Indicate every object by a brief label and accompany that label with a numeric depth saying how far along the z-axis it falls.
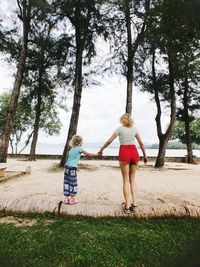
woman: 3.42
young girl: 3.82
